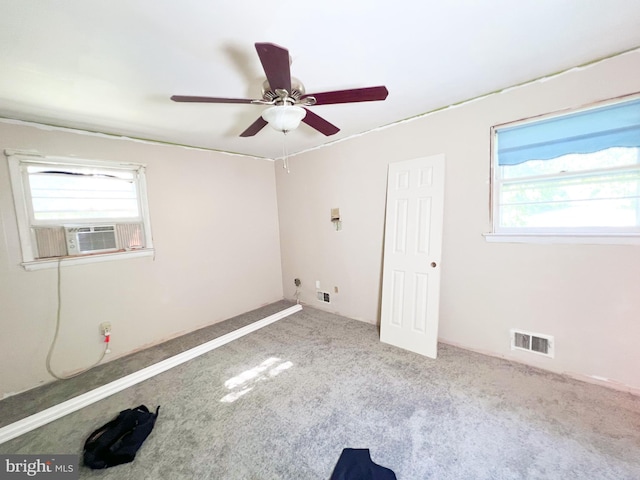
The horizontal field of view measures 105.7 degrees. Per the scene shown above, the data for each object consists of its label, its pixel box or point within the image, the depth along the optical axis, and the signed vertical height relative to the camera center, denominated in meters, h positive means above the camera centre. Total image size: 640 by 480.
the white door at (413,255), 2.38 -0.40
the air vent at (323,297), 3.52 -1.13
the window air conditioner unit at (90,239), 2.35 -0.13
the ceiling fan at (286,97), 1.17 +0.72
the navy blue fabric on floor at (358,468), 1.26 -1.34
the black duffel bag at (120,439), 1.42 -1.34
